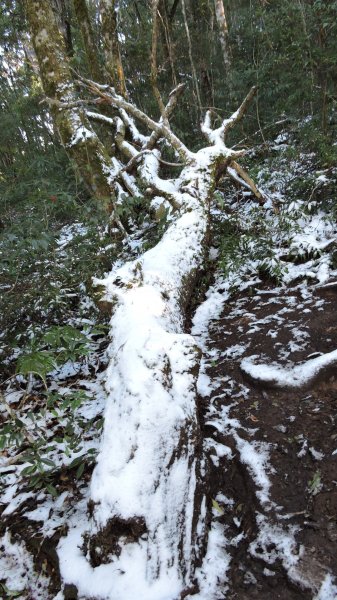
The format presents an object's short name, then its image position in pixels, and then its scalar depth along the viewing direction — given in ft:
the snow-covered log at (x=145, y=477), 5.03
